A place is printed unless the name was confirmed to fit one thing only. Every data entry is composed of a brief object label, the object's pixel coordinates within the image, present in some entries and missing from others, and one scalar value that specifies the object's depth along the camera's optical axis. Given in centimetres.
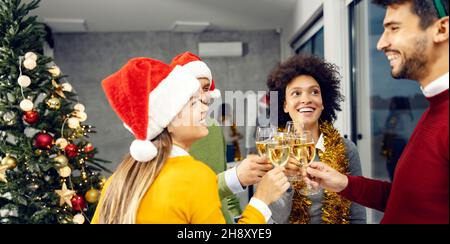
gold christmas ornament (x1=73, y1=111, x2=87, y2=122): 228
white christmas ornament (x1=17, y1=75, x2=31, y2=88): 207
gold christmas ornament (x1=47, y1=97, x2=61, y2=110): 219
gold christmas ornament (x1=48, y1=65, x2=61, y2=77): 224
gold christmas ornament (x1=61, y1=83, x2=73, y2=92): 230
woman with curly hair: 118
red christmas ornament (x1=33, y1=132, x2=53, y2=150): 216
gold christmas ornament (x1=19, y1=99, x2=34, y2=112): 208
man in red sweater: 68
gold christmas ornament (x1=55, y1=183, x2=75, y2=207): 217
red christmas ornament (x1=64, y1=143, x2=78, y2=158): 222
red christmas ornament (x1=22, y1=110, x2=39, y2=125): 213
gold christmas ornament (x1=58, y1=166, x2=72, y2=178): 216
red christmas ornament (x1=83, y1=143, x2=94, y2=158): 237
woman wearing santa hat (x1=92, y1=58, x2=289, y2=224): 82
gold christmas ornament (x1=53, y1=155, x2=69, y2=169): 216
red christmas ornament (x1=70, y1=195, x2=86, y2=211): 223
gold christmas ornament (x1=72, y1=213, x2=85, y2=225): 220
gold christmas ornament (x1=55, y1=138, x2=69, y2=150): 218
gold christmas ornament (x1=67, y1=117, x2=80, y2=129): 221
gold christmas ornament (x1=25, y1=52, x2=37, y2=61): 210
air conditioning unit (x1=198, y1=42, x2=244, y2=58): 484
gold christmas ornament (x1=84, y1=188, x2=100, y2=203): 229
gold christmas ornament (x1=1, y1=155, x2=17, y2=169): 209
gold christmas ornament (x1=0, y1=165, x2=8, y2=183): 208
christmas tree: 212
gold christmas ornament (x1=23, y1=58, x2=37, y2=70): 209
